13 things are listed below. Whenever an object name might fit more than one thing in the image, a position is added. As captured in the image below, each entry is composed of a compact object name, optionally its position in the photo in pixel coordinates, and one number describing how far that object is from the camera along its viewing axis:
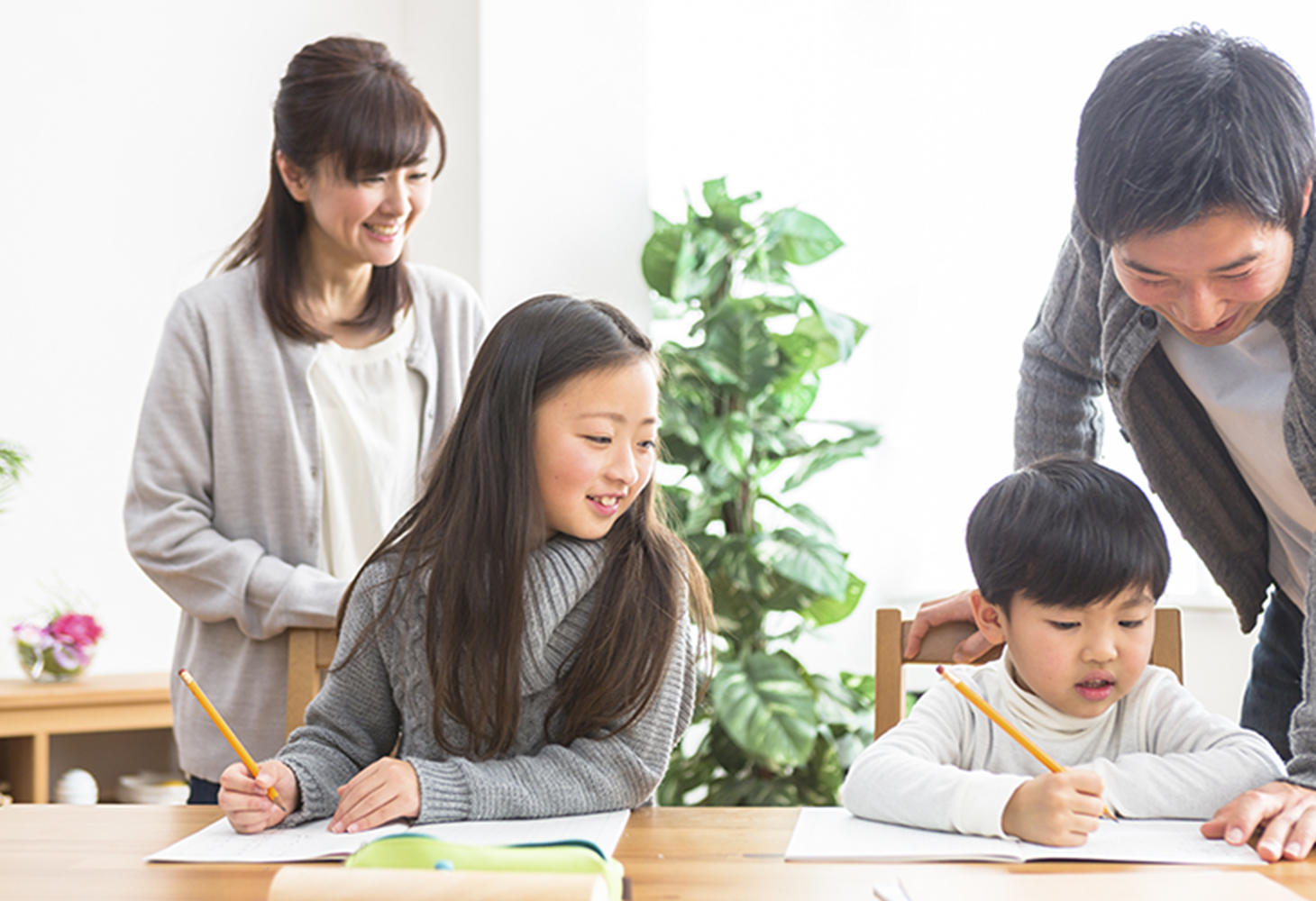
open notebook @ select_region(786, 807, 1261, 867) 2.13
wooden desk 2.08
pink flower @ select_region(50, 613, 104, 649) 3.99
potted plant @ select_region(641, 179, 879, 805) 4.28
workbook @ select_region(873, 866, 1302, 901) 2.02
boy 2.26
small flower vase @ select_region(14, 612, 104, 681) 3.96
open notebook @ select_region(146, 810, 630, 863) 2.17
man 2.20
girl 2.36
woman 2.66
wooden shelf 3.71
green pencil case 1.91
